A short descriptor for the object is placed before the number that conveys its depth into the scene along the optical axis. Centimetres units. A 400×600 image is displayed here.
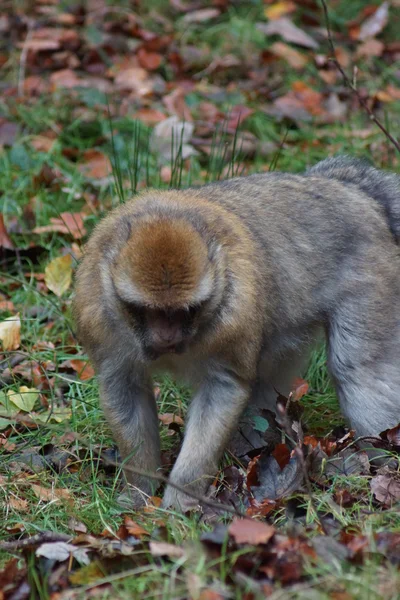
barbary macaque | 1048
